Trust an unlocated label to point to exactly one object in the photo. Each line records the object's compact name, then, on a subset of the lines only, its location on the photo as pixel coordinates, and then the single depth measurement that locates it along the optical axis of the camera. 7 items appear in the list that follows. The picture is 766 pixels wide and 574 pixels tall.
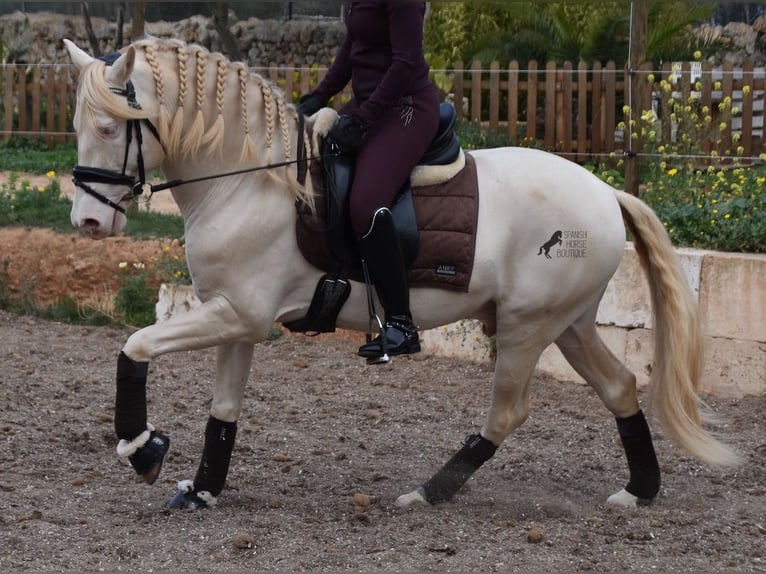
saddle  9.25
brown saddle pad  9.46
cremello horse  8.77
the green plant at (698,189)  14.33
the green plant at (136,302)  17.66
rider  8.99
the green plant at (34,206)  20.14
